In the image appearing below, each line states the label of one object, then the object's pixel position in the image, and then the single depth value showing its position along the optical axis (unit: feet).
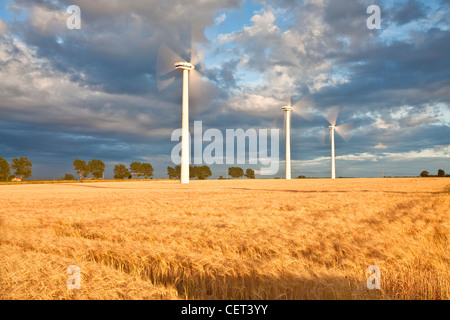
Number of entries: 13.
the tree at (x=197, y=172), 654.12
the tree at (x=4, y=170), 413.80
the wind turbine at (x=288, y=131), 324.80
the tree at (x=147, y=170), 621.76
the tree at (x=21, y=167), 435.12
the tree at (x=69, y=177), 483.10
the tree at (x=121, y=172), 575.79
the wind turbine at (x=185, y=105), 198.59
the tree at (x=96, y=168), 562.25
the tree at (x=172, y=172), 640.21
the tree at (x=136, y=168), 624.51
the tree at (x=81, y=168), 529.45
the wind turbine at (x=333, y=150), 372.58
